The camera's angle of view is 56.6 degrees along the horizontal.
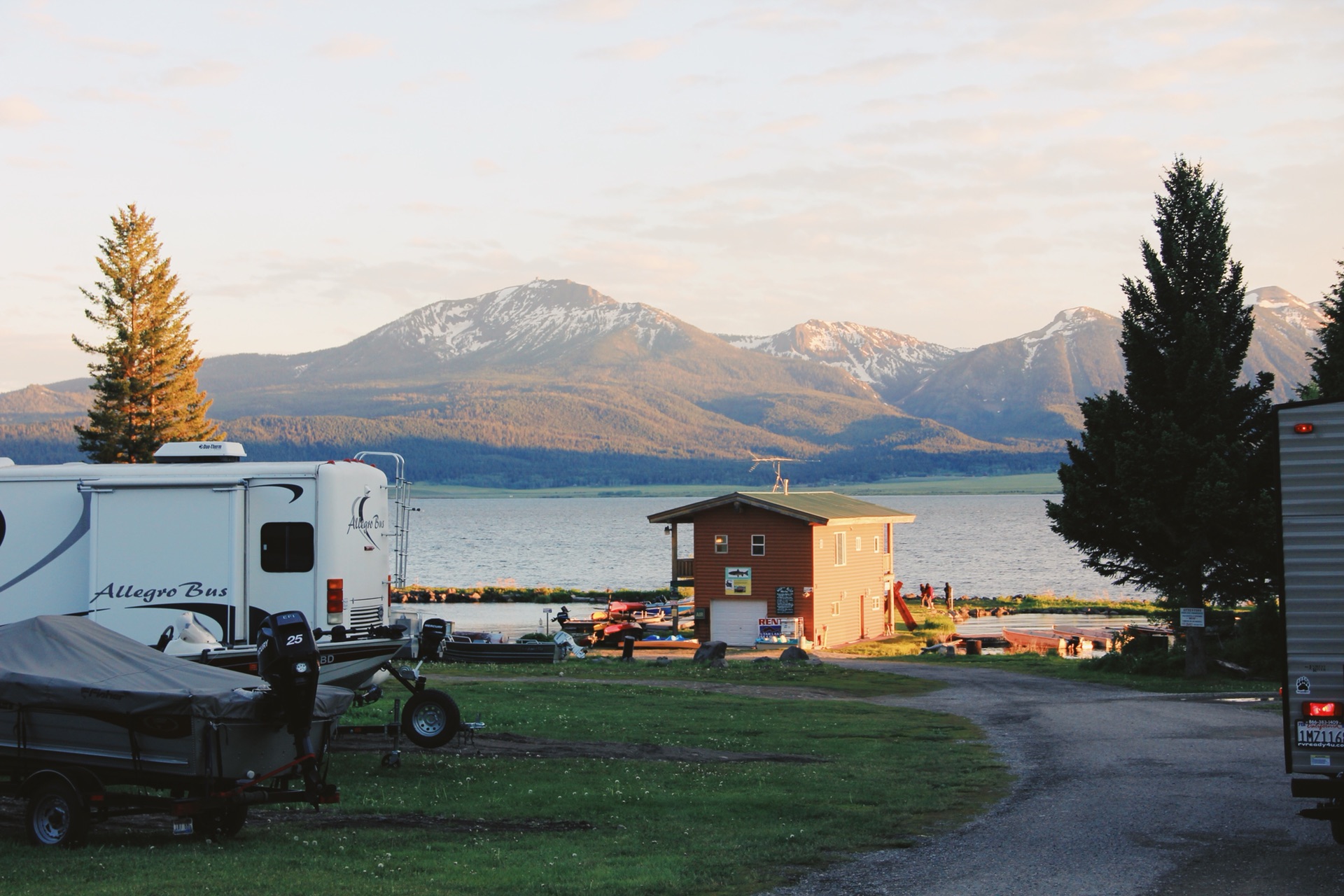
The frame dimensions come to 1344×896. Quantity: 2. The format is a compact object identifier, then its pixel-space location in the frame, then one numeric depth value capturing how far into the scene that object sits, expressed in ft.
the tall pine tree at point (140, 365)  157.48
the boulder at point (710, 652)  101.04
